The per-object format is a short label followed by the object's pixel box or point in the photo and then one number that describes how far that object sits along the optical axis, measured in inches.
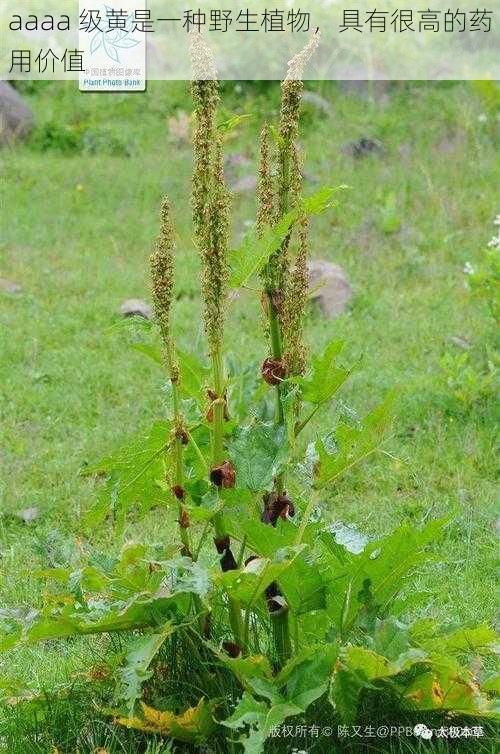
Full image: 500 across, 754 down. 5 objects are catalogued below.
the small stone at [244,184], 376.4
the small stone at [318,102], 432.8
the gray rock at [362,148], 391.5
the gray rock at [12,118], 420.2
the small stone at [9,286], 305.3
